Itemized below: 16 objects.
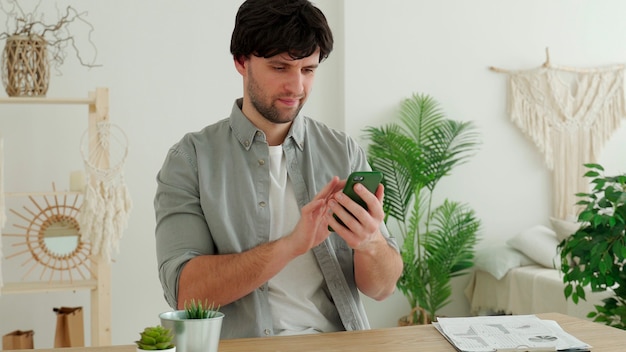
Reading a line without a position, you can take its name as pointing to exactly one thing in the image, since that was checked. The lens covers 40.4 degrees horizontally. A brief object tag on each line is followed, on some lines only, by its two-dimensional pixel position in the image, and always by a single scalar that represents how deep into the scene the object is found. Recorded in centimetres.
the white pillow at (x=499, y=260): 457
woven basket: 373
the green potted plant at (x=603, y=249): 332
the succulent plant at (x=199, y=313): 140
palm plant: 447
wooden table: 162
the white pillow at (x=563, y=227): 460
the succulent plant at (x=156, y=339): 131
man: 187
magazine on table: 159
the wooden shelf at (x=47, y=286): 369
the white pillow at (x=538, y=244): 453
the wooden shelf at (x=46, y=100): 368
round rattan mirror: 385
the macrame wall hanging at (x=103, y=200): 369
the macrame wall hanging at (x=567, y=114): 500
